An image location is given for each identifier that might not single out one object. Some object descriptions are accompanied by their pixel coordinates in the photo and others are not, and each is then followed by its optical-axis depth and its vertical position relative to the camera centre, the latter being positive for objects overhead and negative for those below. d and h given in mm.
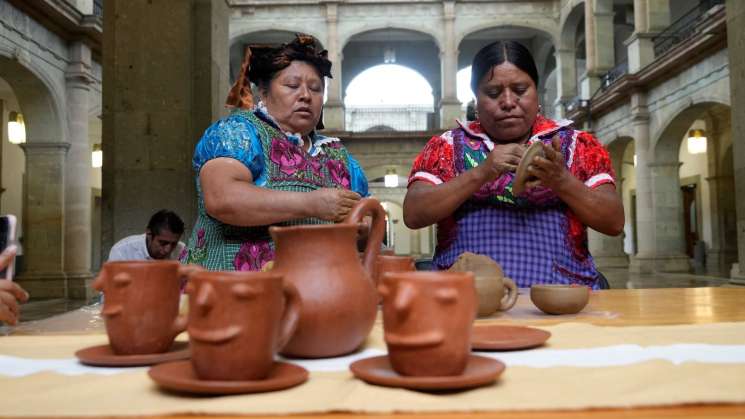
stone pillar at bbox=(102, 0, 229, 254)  4105 +933
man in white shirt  4270 +24
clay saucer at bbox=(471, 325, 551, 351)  1225 -207
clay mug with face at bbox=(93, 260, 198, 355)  1128 -107
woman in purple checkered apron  2465 +164
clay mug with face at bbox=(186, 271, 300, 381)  906 -119
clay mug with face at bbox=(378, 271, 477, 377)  928 -125
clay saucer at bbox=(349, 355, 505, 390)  914 -208
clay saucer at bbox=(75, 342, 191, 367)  1120 -208
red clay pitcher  1110 -84
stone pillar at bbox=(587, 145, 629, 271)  16609 -451
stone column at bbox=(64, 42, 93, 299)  10742 +1165
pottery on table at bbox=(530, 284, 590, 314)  1777 -177
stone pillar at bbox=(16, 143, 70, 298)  10523 +508
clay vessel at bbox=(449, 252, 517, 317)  1709 -132
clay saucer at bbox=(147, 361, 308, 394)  899 -207
